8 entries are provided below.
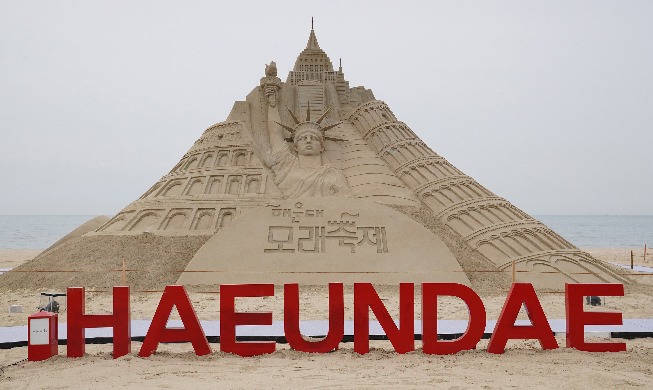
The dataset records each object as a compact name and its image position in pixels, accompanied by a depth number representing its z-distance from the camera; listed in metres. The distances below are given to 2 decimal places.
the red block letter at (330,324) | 9.01
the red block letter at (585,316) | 9.05
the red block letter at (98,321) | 8.77
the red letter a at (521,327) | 8.87
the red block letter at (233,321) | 8.95
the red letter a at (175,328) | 8.71
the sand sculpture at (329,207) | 17.16
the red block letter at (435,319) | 8.97
